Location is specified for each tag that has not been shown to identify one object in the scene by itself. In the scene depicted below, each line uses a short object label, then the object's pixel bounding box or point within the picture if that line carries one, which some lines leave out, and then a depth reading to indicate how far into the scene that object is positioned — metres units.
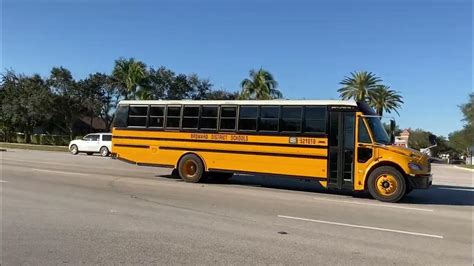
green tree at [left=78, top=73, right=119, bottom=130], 65.00
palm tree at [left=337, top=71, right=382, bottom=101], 59.75
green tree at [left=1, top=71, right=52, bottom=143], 62.50
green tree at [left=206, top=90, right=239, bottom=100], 72.81
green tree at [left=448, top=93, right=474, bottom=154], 72.69
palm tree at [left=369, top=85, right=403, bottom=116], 61.81
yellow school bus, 14.09
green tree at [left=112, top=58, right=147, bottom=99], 59.72
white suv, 37.53
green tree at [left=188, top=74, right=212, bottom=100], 70.69
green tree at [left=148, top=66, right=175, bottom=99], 65.81
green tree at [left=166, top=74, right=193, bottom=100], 67.92
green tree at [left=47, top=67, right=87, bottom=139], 64.50
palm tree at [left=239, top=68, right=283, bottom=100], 56.03
